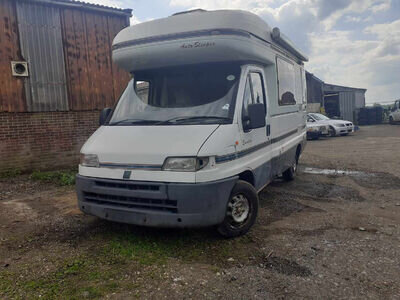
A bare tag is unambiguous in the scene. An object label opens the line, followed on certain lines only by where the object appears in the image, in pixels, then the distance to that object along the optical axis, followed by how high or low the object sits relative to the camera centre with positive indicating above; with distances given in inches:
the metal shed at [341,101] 1161.4 +55.7
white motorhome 148.6 -1.9
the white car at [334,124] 727.1 -19.0
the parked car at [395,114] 1070.4 -4.3
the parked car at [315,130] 701.9 -28.0
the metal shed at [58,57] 337.1 +86.4
